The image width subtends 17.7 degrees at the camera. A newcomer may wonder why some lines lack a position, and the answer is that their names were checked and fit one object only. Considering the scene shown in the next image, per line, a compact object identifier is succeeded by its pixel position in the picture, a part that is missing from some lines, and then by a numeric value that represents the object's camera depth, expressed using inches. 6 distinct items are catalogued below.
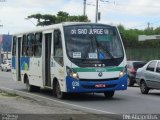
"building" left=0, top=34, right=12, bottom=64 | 3875.5
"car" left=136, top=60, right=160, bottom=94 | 837.8
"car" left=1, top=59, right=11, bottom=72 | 2534.9
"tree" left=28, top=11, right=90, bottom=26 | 2995.3
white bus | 716.7
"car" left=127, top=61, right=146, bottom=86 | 1190.3
